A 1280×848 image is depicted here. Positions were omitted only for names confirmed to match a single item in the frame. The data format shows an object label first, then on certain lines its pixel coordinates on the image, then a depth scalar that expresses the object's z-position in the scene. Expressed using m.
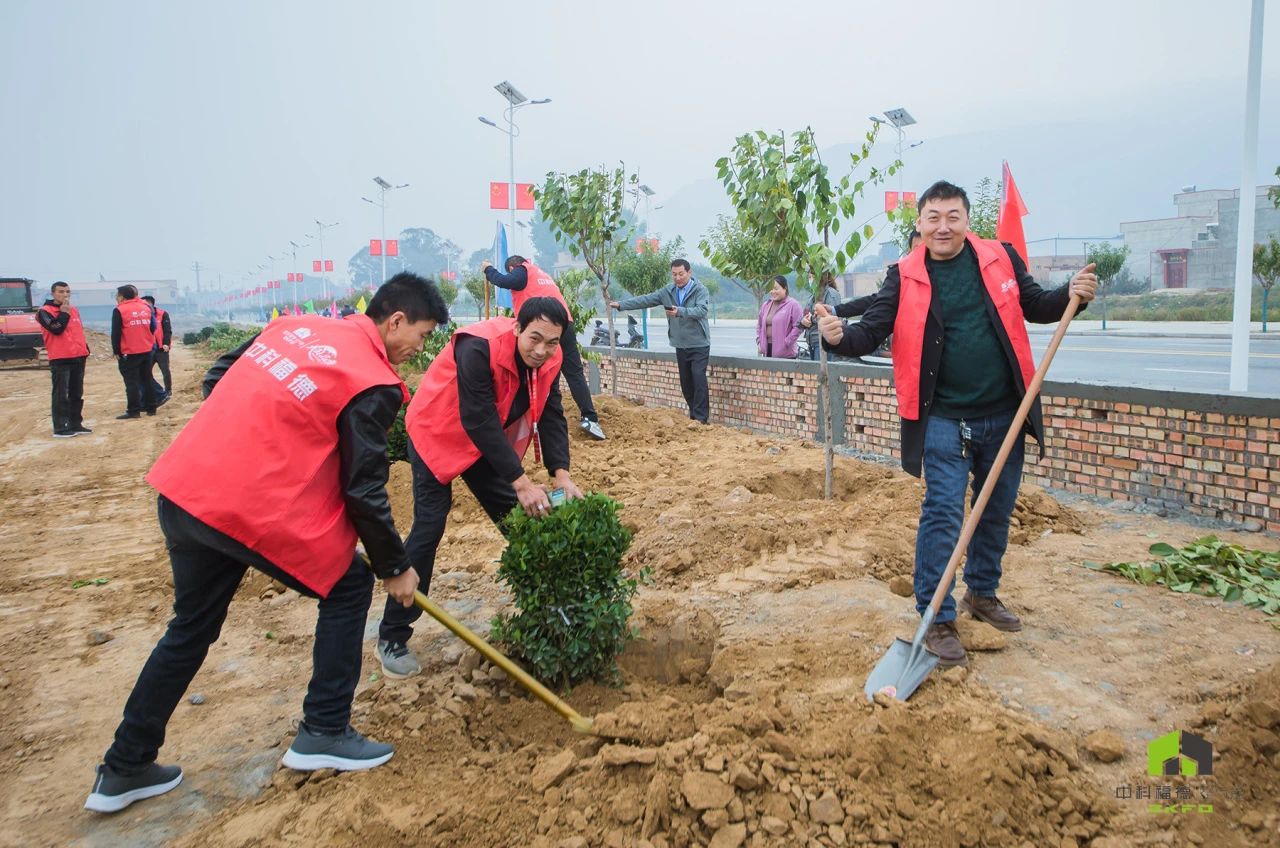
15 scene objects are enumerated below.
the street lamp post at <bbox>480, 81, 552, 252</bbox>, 19.93
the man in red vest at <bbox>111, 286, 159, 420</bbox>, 12.30
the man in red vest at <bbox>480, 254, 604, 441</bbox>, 7.76
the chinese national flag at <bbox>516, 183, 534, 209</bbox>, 17.34
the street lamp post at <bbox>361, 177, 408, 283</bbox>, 43.09
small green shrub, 3.52
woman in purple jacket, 10.27
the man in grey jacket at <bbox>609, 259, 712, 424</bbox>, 9.62
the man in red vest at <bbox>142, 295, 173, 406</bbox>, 14.17
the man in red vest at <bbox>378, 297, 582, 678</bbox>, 3.64
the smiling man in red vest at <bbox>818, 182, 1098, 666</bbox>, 3.52
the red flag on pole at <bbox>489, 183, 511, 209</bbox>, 18.48
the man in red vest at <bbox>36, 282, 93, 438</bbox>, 10.91
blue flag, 11.38
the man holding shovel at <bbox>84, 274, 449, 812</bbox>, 2.73
